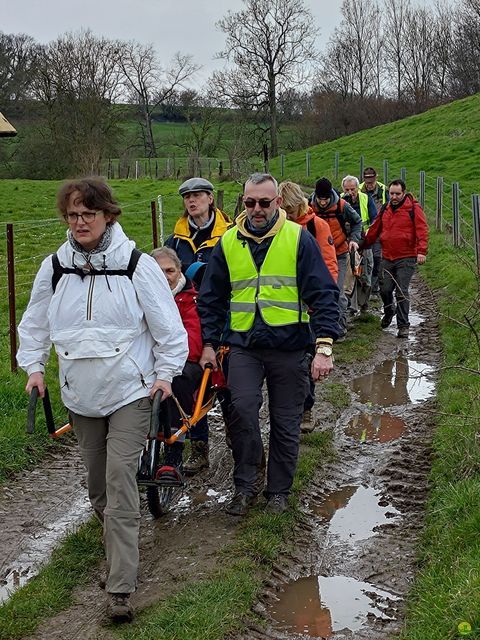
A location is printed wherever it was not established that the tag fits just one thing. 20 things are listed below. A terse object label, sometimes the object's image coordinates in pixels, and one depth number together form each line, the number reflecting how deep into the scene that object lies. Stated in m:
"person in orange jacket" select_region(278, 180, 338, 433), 7.57
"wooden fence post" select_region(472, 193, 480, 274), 14.84
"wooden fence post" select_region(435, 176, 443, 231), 22.05
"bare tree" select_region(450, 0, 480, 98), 59.59
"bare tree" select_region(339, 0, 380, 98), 66.88
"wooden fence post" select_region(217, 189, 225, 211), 20.19
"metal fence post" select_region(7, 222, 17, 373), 9.28
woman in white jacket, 4.48
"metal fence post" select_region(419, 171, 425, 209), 25.22
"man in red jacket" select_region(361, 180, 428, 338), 11.67
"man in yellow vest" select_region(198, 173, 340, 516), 5.61
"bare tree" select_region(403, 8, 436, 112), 65.75
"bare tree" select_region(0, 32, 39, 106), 44.03
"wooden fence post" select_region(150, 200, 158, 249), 13.95
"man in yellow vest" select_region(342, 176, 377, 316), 12.27
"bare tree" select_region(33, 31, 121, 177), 41.53
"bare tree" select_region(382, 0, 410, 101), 67.88
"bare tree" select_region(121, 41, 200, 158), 56.83
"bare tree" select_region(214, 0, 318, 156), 53.34
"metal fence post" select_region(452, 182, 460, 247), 19.00
